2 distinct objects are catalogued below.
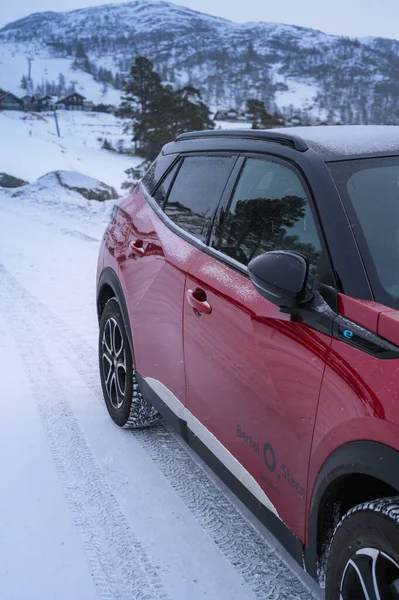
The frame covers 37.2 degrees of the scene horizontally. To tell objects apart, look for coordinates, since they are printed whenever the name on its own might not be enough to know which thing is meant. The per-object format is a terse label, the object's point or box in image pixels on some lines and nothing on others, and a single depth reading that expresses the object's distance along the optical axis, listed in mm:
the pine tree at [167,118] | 27797
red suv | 1634
